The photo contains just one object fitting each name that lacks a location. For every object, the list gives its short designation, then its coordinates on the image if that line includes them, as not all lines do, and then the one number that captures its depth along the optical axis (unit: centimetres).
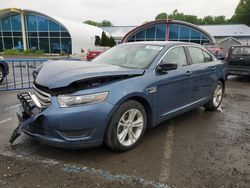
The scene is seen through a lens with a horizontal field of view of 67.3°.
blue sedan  237
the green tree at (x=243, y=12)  5398
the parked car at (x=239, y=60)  839
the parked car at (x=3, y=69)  678
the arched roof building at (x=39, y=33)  2409
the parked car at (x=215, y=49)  1392
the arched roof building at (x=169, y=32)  2455
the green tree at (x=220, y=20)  6725
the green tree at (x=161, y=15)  7604
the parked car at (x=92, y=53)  1389
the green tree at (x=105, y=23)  8121
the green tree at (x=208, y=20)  6967
